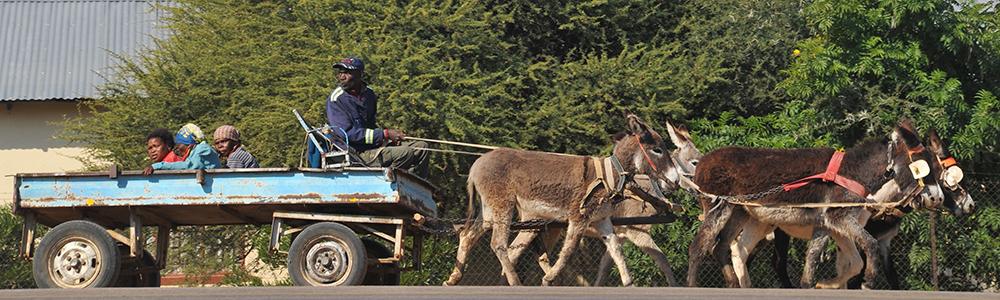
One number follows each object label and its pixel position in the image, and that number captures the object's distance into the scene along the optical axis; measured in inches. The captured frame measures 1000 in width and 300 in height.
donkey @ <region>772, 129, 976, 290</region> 641.6
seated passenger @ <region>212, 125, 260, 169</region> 640.4
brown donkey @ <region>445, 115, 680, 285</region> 678.5
